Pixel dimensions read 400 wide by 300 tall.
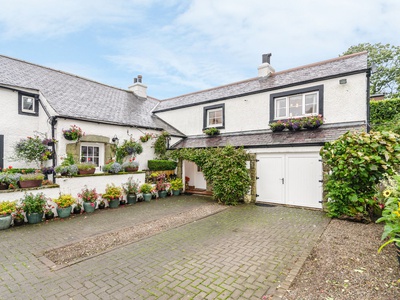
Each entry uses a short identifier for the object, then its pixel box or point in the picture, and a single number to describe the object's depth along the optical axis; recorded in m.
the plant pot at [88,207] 8.09
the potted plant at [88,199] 8.11
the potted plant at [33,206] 6.64
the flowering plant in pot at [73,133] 9.02
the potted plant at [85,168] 8.50
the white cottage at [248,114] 8.70
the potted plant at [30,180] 6.90
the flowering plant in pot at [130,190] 9.77
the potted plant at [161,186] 11.10
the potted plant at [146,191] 10.25
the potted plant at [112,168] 9.61
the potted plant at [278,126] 9.98
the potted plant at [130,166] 10.22
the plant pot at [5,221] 6.07
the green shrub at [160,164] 11.90
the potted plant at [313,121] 9.04
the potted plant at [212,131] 12.45
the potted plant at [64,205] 7.36
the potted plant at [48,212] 7.10
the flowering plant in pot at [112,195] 8.82
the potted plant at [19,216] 6.43
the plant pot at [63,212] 7.39
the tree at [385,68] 26.47
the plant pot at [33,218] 6.70
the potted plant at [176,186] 11.84
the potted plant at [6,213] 6.09
